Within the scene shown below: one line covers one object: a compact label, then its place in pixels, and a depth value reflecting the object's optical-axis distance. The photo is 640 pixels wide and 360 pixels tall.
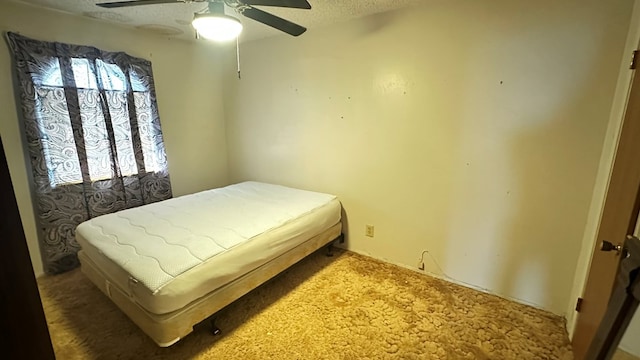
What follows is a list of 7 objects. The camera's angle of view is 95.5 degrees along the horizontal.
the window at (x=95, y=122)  2.41
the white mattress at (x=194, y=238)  1.59
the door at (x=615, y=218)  1.24
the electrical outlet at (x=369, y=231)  2.86
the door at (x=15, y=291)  0.72
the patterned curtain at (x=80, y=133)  2.34
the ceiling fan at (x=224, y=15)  1.55
